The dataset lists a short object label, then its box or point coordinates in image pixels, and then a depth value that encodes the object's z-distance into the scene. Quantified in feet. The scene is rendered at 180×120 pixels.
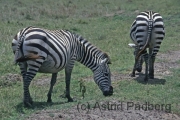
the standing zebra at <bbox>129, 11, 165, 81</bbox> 85.15
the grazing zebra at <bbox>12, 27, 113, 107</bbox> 59.52
